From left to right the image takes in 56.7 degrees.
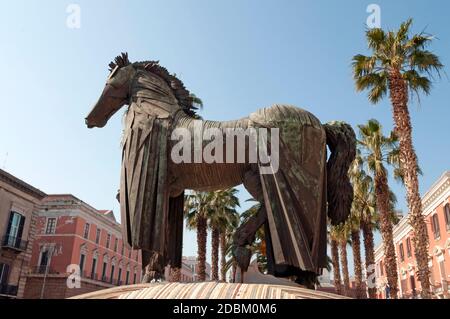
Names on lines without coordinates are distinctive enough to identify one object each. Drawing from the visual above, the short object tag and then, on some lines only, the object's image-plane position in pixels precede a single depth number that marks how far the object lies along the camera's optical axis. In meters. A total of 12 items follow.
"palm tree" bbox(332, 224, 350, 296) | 31.86
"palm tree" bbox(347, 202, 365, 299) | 24.66
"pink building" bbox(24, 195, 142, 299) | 39.25
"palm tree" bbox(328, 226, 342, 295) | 32.34
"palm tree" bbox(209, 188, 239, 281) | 24.88
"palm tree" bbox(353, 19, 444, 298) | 13.70
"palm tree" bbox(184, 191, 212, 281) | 23.58
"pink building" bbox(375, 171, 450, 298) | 28.05
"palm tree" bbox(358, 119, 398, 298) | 17.75
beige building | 29.58
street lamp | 39.93
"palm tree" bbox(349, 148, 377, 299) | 22.31
